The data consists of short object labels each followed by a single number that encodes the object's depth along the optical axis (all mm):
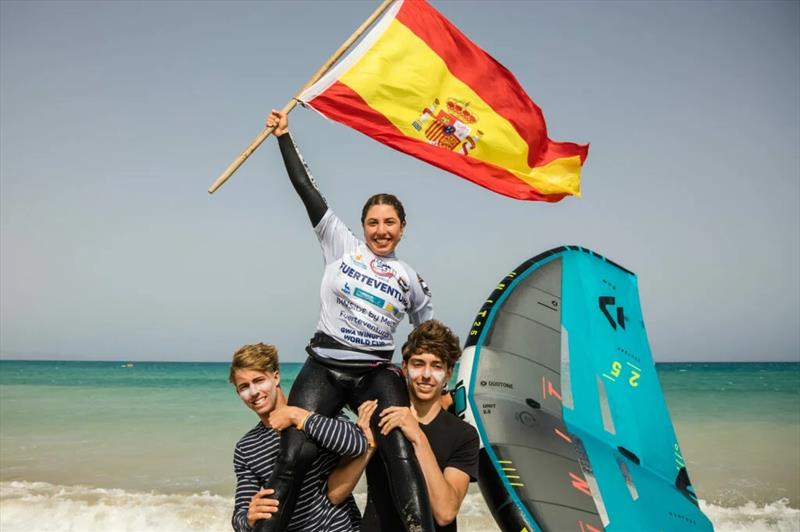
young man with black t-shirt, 2682
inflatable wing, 3496
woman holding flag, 2973
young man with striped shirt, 2615
